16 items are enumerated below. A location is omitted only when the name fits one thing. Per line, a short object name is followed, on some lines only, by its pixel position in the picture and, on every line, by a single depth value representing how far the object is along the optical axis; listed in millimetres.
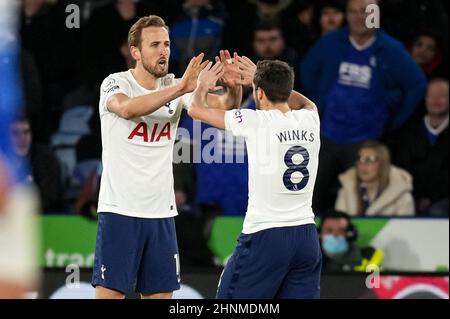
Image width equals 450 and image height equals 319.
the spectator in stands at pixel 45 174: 15203
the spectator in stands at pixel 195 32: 16328
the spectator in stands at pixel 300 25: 16797
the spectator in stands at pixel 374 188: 15219
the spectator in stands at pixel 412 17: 17141
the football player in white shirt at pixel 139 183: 9234
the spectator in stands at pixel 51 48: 17000
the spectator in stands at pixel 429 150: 15742
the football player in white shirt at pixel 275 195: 8648
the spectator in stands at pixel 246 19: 16547
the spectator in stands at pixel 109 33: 16391
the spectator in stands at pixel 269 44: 16109
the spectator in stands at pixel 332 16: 16828
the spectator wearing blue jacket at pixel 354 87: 15625
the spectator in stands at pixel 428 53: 16875
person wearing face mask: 14266
